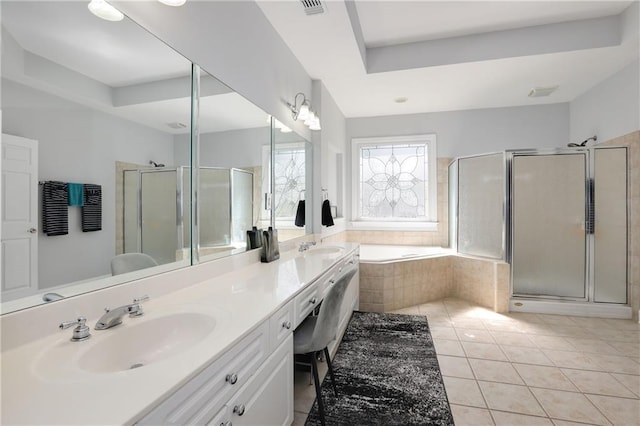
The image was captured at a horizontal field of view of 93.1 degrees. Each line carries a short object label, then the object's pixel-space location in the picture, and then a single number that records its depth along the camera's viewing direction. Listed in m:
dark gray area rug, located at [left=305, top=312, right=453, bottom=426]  1.67
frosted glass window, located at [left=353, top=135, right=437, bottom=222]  4.48
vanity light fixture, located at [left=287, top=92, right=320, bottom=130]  2.79
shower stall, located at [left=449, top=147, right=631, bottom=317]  3.17
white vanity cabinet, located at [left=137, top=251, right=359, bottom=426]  0.71
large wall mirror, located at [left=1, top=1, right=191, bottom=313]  0.84
